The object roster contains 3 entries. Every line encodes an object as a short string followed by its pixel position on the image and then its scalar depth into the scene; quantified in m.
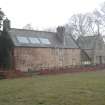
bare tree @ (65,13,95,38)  42.76
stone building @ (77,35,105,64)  30.92
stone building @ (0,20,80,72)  21.83
